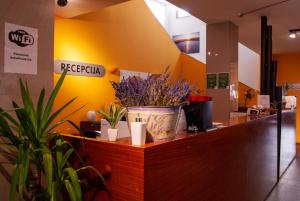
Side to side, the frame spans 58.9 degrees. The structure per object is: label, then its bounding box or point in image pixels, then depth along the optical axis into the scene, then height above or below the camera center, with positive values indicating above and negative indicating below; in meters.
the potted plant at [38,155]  1.12 -0.24
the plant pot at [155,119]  1.37 -0.09
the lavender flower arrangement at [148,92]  1.43 +0.06
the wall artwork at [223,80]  5.09 +0.44
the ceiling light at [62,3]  3.96 +1.49
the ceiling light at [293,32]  5.85 +1.60
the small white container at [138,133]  1.29 -0.15
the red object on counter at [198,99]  1.86 +0.03
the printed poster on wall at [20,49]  1.58 +0.32
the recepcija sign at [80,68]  4.77 +0.65
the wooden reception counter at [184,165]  1.26 -0.38
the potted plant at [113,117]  1.42 -0.08
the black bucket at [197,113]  1.86 -0.07
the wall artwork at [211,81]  5.25 +0.44
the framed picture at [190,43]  8.91 +2.03
